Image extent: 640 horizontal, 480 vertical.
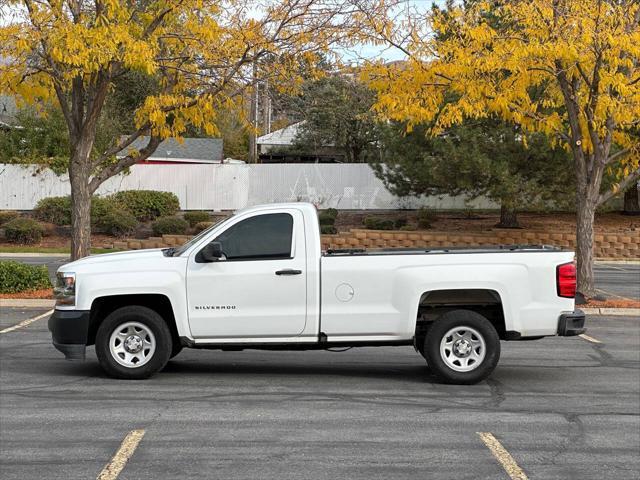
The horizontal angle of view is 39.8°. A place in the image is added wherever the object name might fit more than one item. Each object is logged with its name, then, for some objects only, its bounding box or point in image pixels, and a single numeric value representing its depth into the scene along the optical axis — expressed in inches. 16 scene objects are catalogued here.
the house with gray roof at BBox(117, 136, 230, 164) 1855.3
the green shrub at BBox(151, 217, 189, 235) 1226.0
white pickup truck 368.8
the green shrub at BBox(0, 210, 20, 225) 1327.4
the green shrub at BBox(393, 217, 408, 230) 1279.7
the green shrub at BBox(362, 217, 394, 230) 1251.8
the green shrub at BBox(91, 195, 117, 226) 1263.5
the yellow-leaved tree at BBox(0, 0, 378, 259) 585.9
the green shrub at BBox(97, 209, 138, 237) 1245.1
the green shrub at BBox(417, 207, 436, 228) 1259.2
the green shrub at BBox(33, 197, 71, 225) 1311.5
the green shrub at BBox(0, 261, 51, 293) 655.8
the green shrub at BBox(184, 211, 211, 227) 1293.1
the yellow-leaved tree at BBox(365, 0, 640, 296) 603.5
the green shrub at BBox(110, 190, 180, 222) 1332.4
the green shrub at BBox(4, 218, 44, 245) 1224.7
